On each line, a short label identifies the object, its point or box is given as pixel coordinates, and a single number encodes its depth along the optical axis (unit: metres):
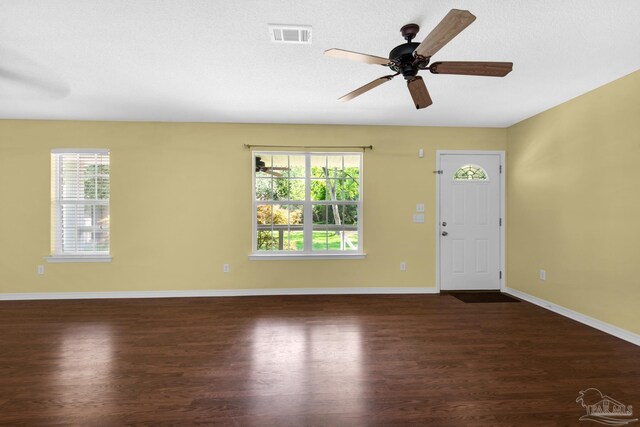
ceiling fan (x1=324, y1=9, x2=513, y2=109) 1.75
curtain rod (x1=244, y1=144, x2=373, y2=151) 4.11
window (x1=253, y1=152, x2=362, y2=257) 4.25
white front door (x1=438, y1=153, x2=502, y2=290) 4.30
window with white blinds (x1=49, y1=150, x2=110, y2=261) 4.03
